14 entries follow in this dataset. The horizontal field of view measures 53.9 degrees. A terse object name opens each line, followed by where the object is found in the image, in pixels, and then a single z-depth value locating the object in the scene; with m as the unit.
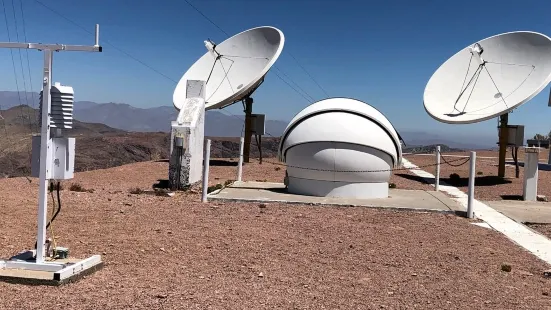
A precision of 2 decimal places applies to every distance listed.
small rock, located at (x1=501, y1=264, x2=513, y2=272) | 8.01
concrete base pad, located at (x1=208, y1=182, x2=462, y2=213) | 13.93
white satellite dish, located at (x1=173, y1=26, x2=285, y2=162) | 24.16
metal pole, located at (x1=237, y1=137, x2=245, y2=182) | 19.65
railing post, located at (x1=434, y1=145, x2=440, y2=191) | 18.54
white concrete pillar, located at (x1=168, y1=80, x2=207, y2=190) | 16.23
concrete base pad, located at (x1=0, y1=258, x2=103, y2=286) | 6.23
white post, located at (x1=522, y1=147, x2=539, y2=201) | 17.41
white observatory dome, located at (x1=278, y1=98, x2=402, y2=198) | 14.84
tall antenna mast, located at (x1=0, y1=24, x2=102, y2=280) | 6.50
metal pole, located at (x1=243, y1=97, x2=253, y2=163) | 27.42
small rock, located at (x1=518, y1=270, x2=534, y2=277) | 7.92
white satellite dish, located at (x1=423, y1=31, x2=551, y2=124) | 20.88
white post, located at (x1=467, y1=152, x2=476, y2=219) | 12.94
